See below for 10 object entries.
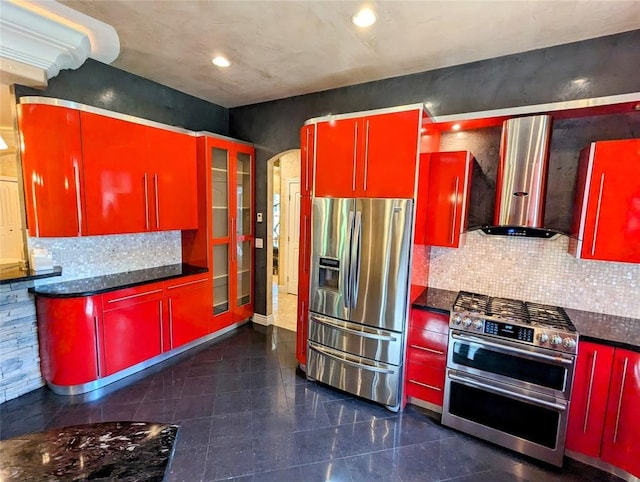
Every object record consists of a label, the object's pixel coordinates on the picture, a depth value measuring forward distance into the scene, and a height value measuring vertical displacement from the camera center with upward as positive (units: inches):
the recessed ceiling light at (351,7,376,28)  82.4 +52.2
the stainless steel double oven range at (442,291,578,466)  81.5 -45.2
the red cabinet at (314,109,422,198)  95.9 +17.7
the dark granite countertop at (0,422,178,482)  36.2 -31.7
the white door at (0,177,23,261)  113.5 -9.0
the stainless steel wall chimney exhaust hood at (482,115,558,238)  91.0 +12.0
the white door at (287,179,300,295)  221.3 -19.6
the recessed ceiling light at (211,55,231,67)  110.6 +52.0
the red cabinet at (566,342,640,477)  75.4 -47.8
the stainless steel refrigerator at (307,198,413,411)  99.5 -28.0
